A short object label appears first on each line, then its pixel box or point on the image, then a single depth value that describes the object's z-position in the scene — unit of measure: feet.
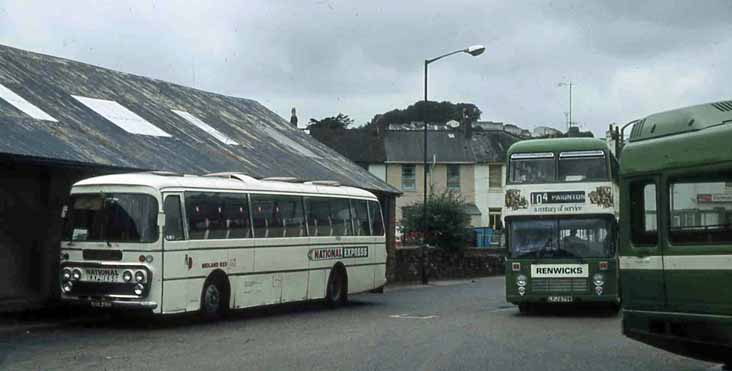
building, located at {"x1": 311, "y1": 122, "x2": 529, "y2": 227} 239.09
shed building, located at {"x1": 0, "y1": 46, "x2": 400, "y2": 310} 66.69
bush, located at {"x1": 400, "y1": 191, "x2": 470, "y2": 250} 151.64
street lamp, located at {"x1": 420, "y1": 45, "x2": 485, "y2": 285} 127.54
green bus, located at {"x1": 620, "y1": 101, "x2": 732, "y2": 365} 35.29
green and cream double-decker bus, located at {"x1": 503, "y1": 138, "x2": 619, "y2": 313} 71.15
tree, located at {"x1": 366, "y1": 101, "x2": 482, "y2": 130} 384.06
